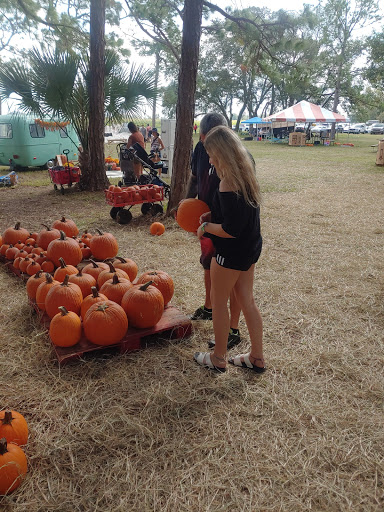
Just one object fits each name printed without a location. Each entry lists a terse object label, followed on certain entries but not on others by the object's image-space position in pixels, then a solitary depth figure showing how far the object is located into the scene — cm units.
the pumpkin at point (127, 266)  379
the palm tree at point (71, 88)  970
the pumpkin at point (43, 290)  332
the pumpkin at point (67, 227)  504
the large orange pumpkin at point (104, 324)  282
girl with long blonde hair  224
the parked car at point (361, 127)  5832
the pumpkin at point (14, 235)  511
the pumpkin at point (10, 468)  183
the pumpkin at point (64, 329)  283
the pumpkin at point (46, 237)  463
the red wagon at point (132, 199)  706
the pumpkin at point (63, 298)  309
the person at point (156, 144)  1330
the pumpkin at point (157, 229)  652
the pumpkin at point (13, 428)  201
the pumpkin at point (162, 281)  339
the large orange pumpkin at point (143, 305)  299
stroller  853
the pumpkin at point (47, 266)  413
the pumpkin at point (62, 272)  362
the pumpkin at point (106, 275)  349
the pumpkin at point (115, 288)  319
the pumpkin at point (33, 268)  418
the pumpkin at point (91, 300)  304
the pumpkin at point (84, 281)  336
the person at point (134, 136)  1052
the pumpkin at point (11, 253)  478
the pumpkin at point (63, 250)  411
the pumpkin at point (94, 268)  370
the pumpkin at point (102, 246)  455
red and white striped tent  2886
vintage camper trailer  1462
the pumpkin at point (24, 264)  431
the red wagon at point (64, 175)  1055
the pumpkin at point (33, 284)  354
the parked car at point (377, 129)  5390
